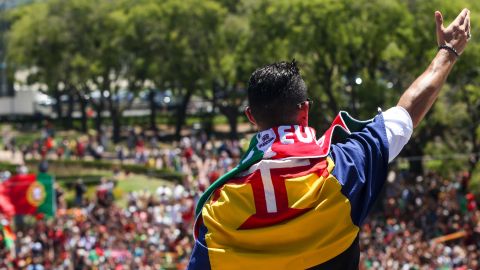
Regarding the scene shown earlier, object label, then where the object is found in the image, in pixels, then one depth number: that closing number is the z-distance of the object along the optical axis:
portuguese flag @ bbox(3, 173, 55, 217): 21.67
